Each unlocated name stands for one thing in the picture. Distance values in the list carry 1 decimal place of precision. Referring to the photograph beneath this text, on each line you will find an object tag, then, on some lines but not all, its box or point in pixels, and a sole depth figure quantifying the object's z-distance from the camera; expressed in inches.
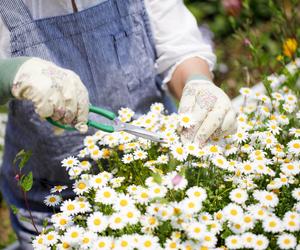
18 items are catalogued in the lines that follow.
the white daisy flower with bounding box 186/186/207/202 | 69.8
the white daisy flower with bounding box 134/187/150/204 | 70.3
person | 80.6
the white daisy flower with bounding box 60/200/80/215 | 72.2
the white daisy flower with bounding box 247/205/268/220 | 69.1
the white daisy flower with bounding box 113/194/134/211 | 70.3
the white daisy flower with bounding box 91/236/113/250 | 68.8
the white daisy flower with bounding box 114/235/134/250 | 68.2
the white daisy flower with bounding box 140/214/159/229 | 69.1
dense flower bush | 68.8
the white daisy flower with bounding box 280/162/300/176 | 72.5
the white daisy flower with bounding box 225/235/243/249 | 68.0
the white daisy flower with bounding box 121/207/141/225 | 69.2
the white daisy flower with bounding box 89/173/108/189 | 73.1
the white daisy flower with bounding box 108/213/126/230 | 69.0
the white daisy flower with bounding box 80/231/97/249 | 69.3
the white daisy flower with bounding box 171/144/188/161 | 72.8
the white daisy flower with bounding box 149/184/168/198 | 69.8
